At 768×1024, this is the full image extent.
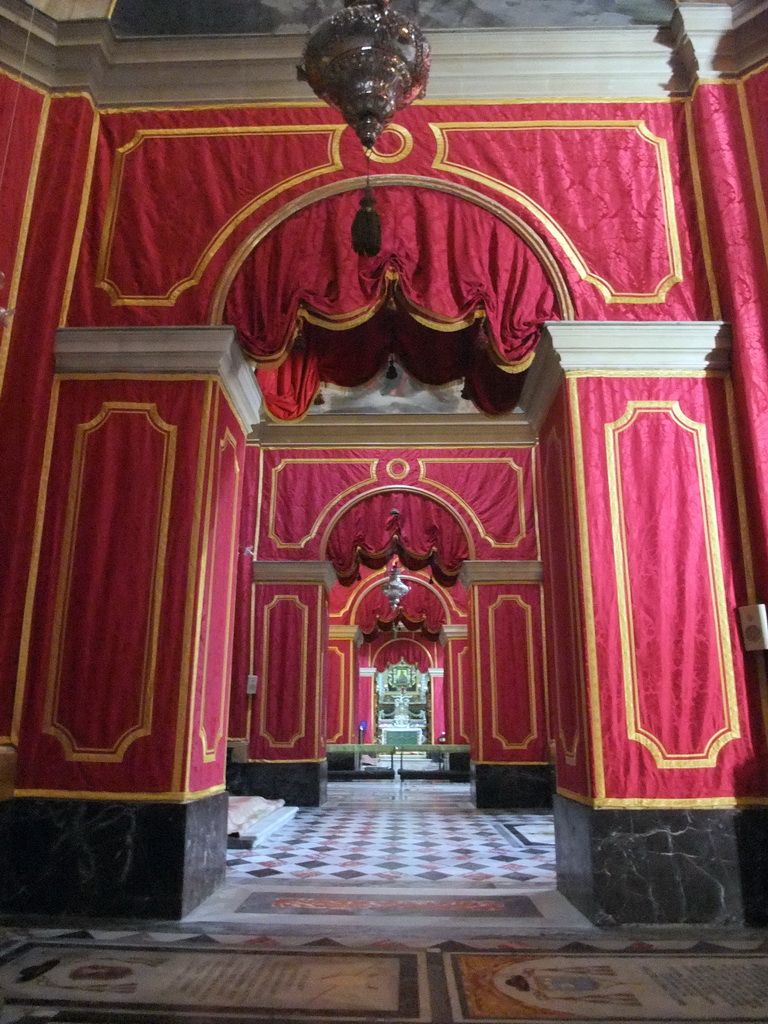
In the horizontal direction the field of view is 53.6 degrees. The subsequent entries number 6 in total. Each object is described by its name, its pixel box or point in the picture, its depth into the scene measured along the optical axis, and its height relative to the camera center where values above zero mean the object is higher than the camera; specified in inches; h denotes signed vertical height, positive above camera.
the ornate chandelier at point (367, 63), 116.0 +100.1
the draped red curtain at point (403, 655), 925.2 +86.8
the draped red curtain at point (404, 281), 175.0 +100.2
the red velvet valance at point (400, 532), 382.9 +96.3
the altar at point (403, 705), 927.0 +28.9
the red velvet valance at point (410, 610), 629.3 +94.8
